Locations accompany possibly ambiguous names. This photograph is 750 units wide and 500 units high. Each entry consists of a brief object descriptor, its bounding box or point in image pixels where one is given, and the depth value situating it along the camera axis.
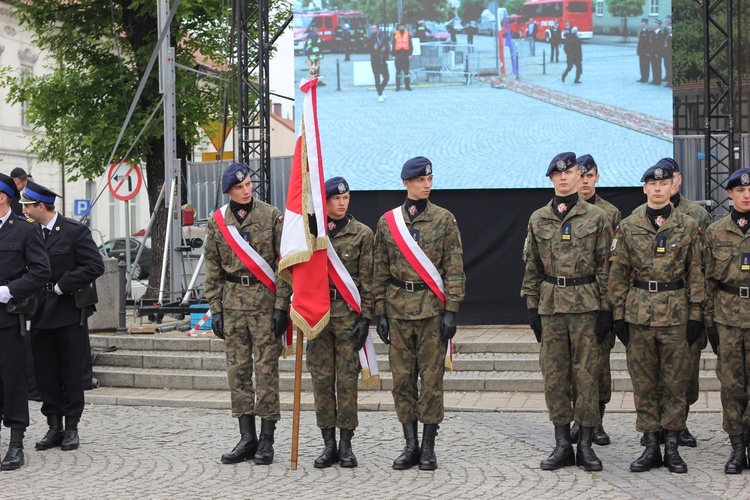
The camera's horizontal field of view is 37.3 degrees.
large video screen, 13.88
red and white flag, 7.76
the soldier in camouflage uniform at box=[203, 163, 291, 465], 7.97
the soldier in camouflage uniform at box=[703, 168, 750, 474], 7.42
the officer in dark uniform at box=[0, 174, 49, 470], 7.98
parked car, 27.91
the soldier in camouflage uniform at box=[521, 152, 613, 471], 7.58
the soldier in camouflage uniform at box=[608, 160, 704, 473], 7.43
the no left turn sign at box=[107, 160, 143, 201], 17.28
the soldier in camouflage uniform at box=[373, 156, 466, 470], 7.70
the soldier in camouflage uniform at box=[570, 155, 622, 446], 7.91
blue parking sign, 28.62
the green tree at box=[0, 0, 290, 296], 23.00
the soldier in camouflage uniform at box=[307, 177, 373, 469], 7.84
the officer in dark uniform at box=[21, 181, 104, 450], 8.79
